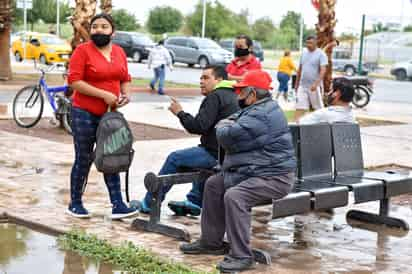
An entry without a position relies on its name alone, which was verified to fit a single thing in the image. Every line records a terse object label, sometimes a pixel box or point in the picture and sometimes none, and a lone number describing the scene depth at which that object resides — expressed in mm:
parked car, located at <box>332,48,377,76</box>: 45844
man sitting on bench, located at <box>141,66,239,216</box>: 7117
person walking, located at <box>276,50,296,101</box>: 23750
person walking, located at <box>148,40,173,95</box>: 24539
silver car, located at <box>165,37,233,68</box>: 41406
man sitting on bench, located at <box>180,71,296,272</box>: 6188
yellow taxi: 38250
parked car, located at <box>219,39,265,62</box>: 46094
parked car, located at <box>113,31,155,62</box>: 43125
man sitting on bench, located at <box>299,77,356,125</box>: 8125
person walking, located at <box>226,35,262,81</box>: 9305
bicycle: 13539
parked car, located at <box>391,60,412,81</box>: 44312
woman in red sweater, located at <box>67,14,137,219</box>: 7258
